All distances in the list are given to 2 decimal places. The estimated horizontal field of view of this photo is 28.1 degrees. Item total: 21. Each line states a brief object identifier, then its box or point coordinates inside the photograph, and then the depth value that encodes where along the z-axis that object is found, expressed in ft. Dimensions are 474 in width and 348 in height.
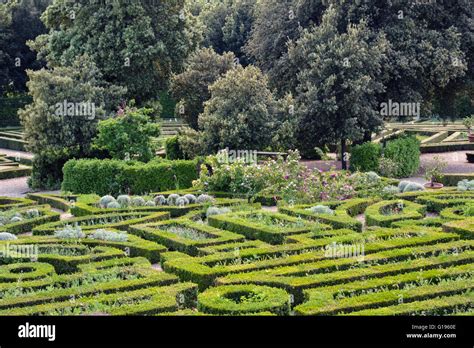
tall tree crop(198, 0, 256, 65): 197.98
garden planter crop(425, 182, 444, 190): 92.93
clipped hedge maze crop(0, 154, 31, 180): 124.10
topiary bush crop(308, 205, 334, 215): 75.00
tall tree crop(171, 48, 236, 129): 123.44
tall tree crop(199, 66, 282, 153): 107.04
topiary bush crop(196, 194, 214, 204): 83.87
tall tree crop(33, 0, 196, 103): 122.01
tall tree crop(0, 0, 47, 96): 189.98
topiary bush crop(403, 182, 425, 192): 87.30
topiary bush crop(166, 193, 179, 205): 83.67
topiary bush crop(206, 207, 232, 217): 76.74
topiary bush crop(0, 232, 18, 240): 68.08
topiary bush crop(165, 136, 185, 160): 122.52
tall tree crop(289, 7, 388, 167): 111.04
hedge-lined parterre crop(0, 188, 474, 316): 48.36
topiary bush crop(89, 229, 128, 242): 65.77
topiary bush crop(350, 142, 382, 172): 113.91
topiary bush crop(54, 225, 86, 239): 66.74
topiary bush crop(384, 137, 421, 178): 114.93
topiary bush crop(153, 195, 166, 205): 84.23
